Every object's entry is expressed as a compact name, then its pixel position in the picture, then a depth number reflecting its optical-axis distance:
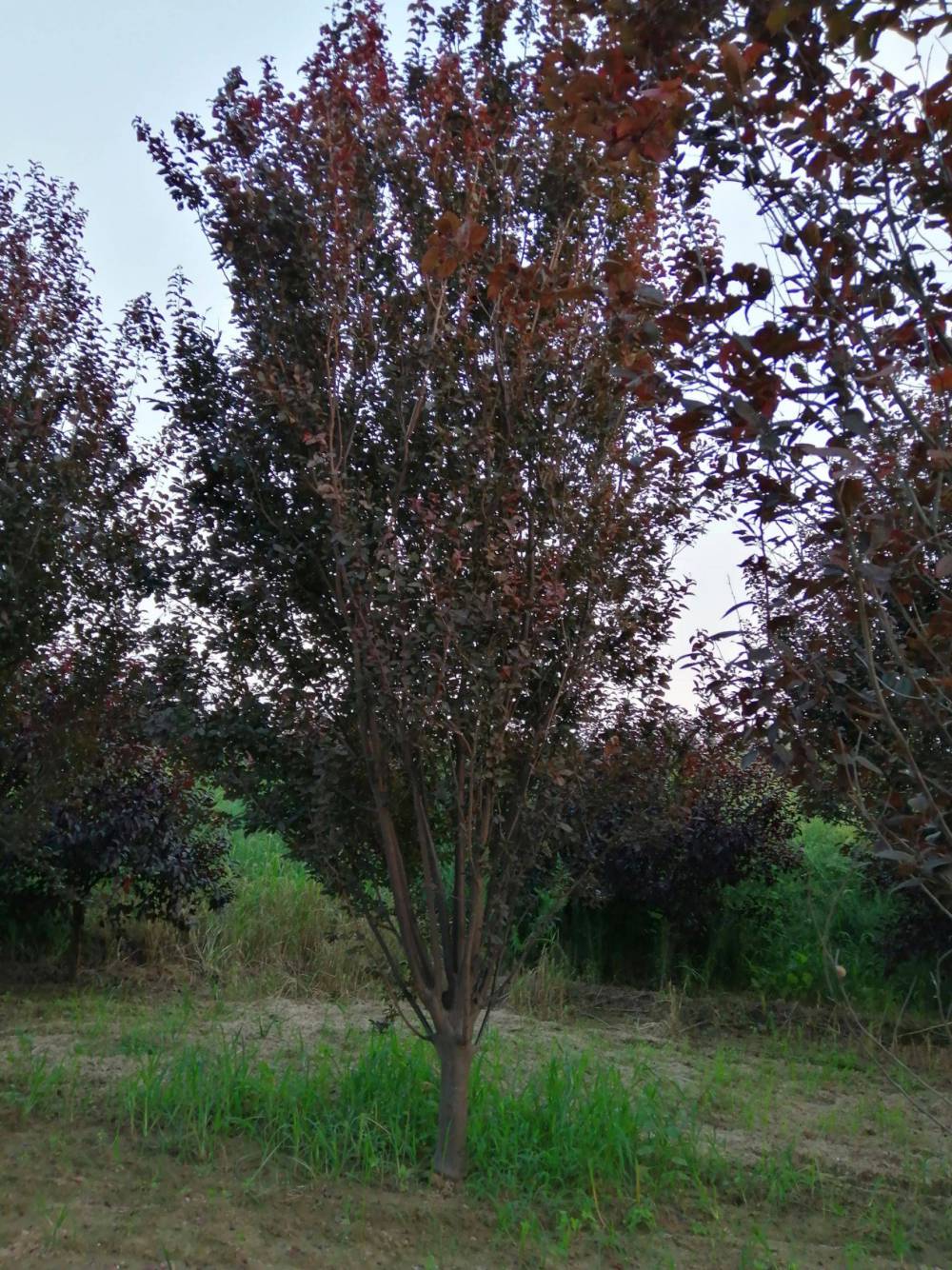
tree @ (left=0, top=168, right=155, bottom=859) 4.79
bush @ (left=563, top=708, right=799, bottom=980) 8.02
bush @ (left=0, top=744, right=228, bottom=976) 7.33
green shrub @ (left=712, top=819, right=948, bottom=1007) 8.22
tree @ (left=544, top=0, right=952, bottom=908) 2.22
